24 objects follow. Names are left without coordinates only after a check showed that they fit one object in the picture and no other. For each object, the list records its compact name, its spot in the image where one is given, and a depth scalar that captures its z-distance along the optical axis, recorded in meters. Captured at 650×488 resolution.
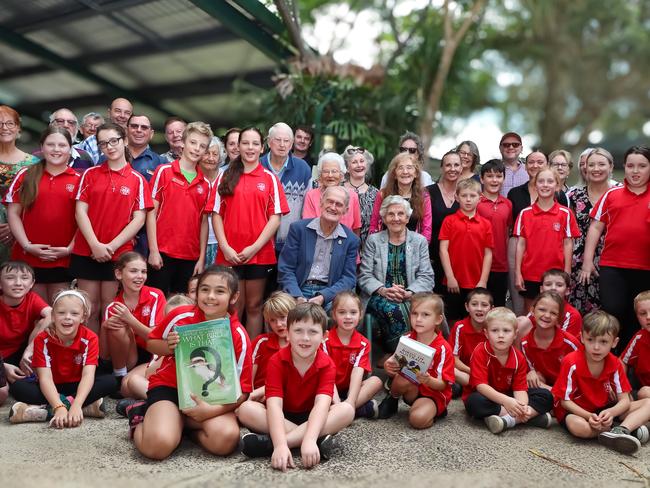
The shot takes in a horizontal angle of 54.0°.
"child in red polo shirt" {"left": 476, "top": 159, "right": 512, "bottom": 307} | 5.09
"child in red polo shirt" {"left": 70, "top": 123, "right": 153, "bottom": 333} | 4.41
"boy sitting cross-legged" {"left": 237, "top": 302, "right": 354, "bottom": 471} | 3.18
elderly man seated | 4.54
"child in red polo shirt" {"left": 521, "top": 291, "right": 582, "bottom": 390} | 4.11
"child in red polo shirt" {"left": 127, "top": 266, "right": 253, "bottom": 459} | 3.19
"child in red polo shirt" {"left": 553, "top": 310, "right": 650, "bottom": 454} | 3.60
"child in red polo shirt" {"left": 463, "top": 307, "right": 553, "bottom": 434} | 3.77
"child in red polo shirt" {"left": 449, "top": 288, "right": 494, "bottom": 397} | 4.37
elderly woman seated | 4.62
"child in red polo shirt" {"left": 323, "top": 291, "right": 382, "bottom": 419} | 3.89
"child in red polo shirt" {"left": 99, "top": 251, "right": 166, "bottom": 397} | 4.19
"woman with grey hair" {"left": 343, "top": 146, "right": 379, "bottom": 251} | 5.22
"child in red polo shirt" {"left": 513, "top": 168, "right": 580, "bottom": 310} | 4.78
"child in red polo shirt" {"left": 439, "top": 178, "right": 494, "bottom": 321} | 4.88
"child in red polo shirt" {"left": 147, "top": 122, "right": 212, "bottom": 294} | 4.67
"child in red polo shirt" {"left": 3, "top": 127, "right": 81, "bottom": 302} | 4.46
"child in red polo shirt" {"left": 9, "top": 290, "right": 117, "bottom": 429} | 3.70
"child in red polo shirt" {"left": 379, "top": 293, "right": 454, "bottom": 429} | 3.78
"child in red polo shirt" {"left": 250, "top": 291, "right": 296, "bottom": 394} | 3.84
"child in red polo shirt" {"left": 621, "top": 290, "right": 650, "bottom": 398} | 4.01
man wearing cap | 5.52
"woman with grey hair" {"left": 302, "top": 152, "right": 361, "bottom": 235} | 4.78
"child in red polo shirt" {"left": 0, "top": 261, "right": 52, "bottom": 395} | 4.14
